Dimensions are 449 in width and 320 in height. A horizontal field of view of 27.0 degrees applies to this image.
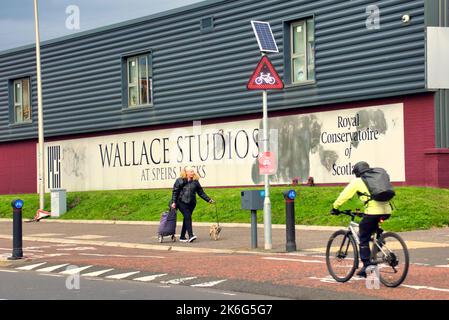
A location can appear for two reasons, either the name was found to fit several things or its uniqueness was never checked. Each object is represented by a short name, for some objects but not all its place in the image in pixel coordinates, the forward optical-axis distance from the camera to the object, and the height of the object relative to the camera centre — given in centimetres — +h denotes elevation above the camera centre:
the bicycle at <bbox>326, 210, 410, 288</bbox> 1254 -128
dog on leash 2173 -154
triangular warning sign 1870 +177
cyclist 1271 -66
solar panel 1894 +262
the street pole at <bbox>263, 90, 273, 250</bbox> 1869 -81
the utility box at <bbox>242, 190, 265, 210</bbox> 1892 -69
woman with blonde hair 2145 -66
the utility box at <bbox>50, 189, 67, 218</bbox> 3381 -120
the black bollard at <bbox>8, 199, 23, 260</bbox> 1859 -130
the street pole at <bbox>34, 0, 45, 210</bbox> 3391 +186
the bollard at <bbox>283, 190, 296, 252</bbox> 1778 -109
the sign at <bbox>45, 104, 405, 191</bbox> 2828 +49
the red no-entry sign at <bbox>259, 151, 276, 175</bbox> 1850 +4
